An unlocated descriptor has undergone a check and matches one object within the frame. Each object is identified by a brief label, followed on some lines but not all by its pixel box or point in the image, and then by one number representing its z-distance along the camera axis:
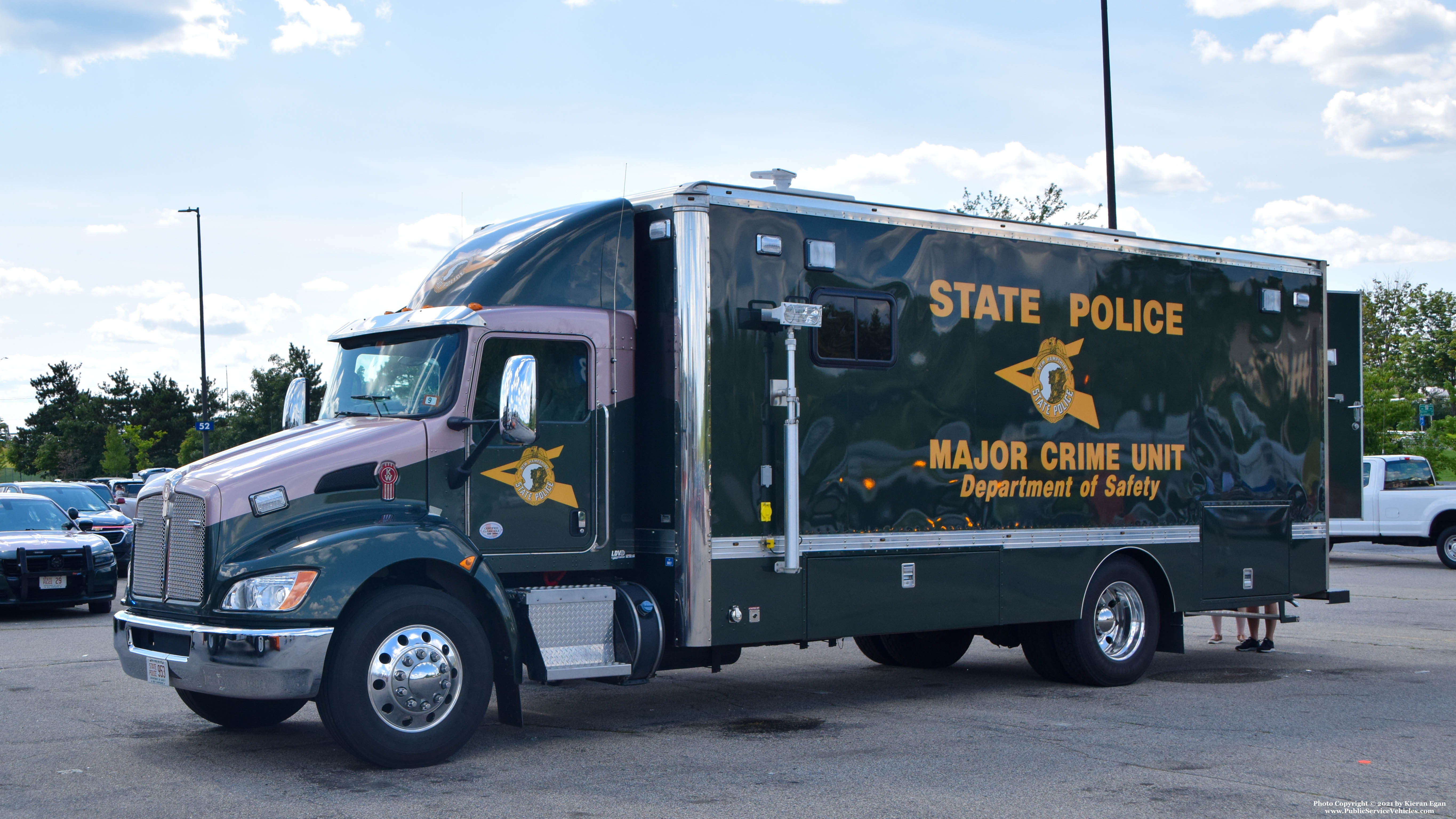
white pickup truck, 22.98
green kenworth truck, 7.27
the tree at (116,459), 71.81
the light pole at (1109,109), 21.14
